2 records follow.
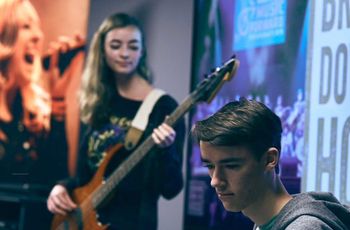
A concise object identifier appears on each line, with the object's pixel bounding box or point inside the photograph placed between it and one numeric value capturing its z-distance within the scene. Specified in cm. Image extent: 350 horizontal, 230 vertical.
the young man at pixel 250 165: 273
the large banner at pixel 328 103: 387
